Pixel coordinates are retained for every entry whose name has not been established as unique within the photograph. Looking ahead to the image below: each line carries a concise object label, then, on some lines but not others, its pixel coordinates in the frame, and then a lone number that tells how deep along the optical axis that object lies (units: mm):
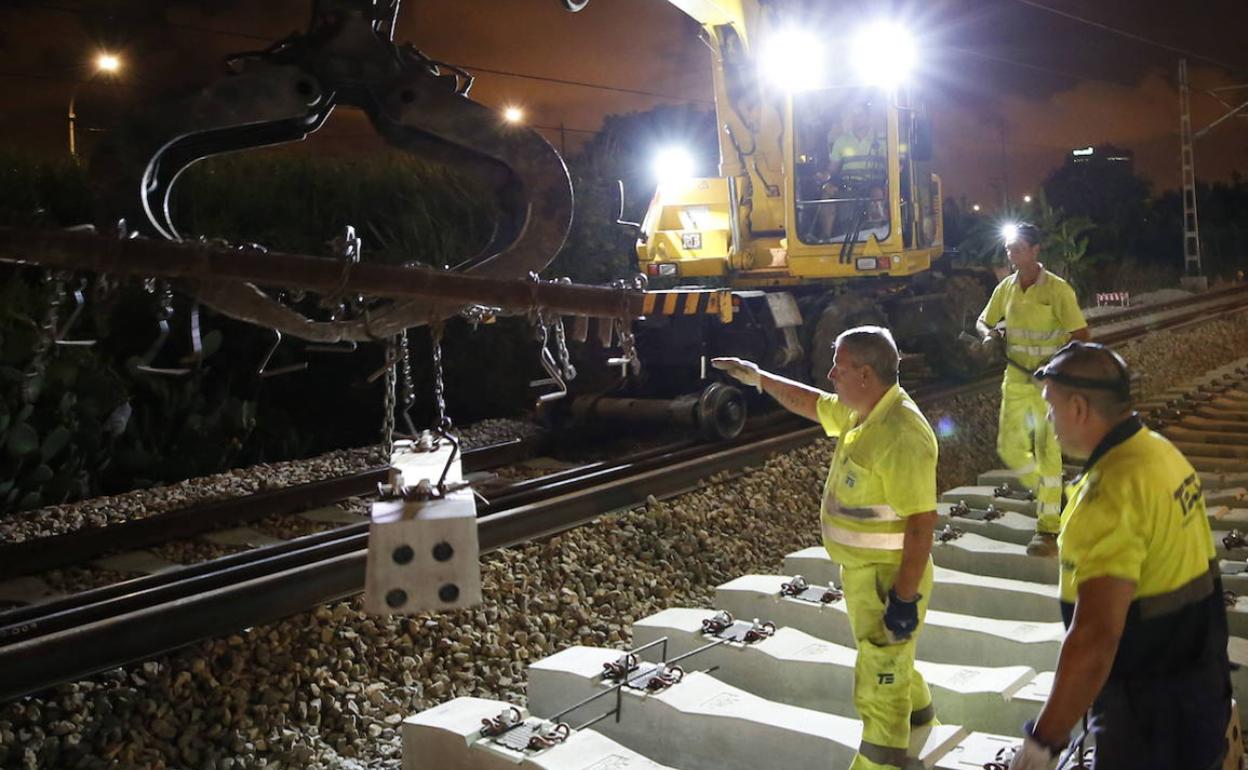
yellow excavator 10688
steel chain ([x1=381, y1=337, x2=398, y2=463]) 2695
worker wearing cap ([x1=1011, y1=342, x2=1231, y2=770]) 2672
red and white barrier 23031
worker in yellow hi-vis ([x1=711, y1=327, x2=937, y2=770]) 3543
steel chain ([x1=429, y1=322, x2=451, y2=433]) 2598
